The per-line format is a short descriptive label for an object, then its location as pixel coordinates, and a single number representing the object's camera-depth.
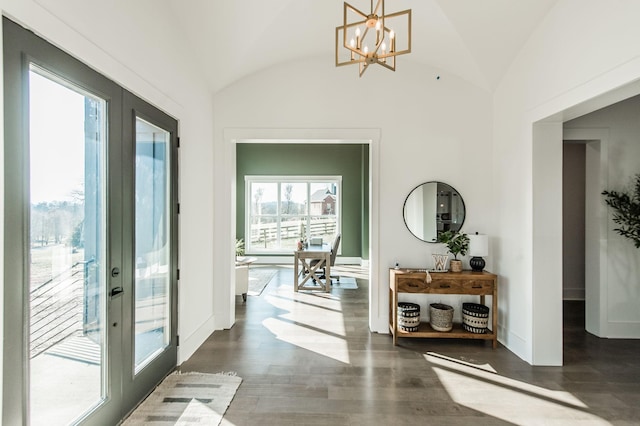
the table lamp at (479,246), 3.47
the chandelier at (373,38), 2.06
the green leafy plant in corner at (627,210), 3.46
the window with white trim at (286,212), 9.05
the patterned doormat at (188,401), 2.20
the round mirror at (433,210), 3.83
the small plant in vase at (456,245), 3.59
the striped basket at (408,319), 3.54
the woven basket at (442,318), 3.55
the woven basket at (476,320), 3.49
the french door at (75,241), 1.45
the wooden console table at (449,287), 3.42
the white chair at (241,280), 5.01
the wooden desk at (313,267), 5.83
